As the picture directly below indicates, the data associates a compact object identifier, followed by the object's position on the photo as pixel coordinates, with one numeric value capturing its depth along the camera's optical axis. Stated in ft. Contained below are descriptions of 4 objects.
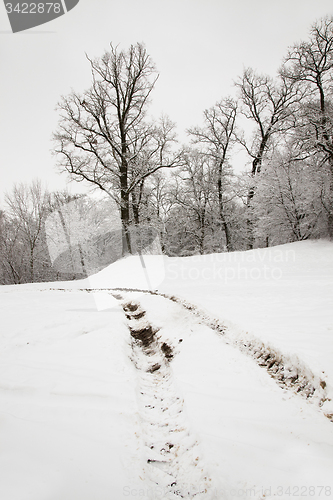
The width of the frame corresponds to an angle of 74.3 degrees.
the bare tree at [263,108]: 55.93
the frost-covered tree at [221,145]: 64.44
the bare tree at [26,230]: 72.28
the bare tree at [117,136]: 46.55
